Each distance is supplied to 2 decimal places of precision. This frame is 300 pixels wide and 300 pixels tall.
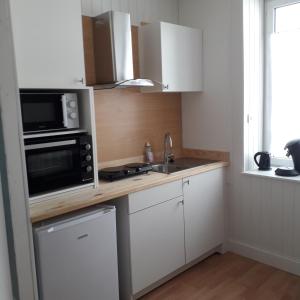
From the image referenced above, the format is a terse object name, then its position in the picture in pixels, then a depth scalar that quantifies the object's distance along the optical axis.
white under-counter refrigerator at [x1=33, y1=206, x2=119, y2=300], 1.68
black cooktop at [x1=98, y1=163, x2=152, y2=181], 2.29
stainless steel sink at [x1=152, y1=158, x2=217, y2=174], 2.81
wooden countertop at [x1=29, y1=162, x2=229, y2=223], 1.71
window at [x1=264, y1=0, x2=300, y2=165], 2.70
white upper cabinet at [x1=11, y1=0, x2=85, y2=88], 1.71
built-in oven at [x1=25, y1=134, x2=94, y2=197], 1.82
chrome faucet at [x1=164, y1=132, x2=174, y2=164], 3.00
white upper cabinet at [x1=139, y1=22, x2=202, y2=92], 2.62
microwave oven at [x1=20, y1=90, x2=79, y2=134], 1.83
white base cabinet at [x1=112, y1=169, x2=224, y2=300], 2.15
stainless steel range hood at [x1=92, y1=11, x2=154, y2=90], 2.27
